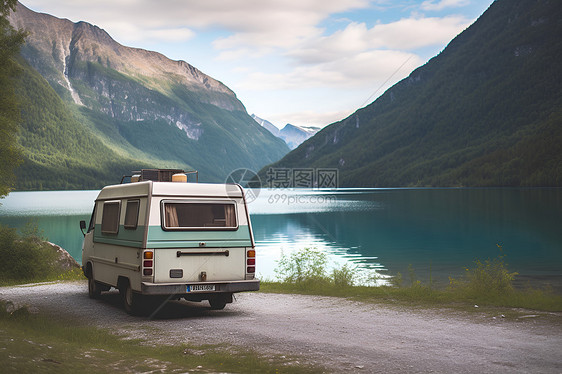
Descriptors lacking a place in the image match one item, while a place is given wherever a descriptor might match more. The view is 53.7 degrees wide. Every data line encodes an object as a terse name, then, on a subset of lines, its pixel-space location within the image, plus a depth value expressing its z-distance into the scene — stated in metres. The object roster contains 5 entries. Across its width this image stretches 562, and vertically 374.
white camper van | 13.36
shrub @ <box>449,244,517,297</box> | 16.06
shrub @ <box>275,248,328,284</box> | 20.59
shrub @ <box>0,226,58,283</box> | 23.86
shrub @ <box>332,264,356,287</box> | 20.29
